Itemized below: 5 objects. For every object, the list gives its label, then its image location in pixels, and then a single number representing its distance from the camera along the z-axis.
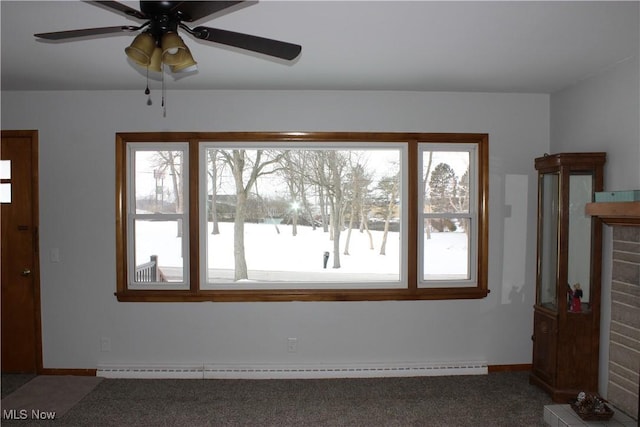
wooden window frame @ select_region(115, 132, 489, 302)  3.85
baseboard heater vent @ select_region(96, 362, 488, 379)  3.83
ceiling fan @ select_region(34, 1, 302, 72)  1.67
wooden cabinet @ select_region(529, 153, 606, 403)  3.28
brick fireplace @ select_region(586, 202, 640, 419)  2.94
